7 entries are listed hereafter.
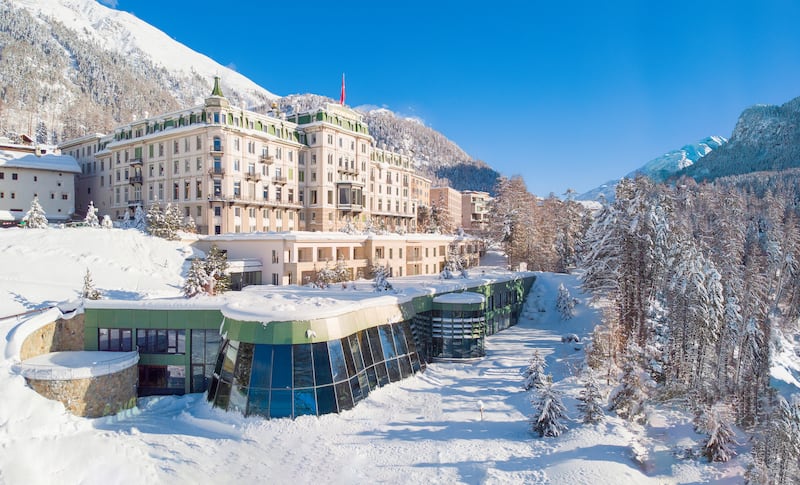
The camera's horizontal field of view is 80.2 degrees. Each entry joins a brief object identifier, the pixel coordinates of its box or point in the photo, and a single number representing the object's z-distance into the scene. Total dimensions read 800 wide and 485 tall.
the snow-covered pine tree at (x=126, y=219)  50.50
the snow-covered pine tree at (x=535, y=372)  24.95
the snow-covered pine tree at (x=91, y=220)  44.48
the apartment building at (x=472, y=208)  140.12
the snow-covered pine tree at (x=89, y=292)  28.23
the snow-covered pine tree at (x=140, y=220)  47.89
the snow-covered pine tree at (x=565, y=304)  48.50
